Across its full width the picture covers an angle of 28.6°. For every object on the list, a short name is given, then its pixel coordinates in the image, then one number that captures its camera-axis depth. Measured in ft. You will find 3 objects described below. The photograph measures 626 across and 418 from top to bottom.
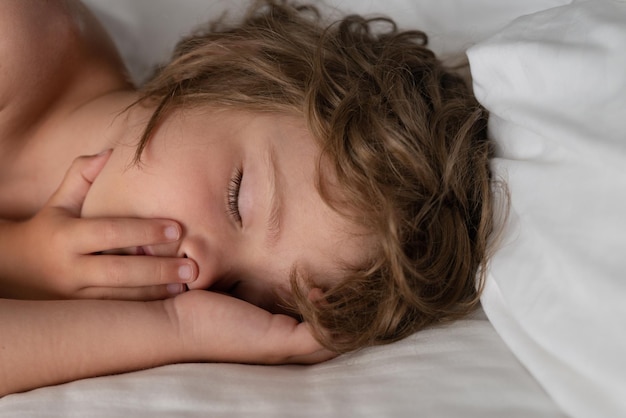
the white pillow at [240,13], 2.12
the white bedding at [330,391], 1.57
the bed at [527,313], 1.57
